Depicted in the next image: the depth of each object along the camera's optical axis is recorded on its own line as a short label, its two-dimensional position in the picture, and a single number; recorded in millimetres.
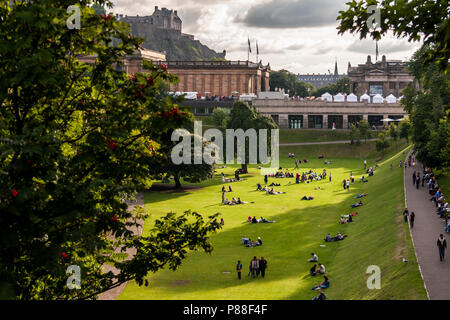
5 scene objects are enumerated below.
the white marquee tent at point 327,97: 139775
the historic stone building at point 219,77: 178500
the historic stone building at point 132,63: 171488
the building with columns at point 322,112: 133750
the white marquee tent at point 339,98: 137750
